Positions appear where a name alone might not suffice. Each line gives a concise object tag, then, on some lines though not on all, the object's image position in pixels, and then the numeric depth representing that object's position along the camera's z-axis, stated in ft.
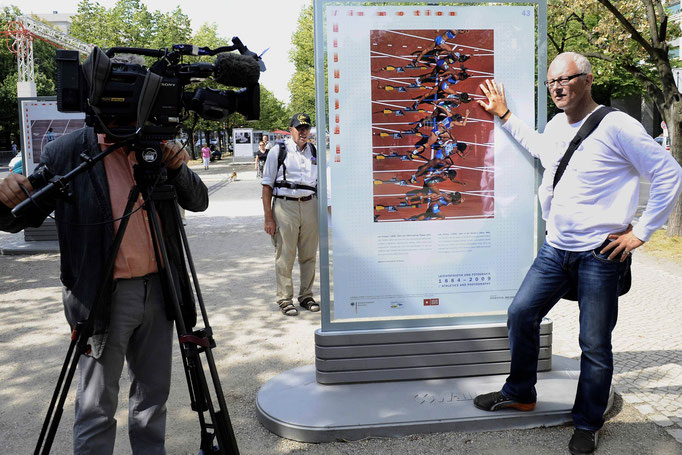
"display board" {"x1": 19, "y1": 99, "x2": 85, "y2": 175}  34.47
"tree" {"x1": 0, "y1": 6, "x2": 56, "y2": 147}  171.01
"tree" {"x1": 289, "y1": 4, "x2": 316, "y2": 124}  137.08
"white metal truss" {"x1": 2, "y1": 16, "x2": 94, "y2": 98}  81.92
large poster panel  13.20
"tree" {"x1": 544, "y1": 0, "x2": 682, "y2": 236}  34.32
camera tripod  8.03
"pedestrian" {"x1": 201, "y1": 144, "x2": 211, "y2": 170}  115.14
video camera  7.91
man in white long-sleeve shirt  10.54
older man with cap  21.27
